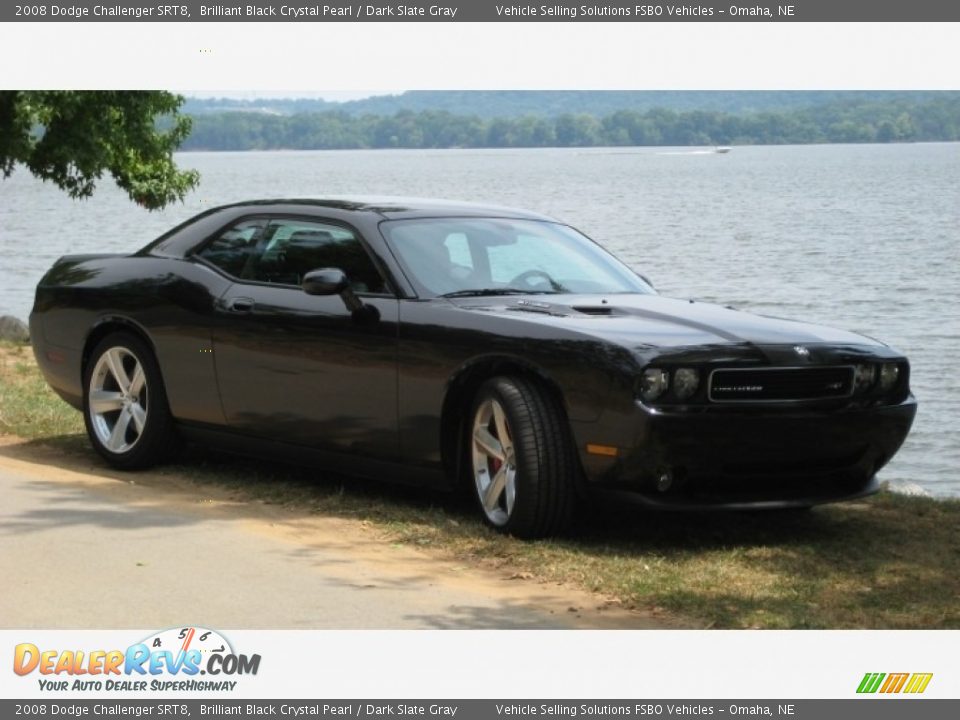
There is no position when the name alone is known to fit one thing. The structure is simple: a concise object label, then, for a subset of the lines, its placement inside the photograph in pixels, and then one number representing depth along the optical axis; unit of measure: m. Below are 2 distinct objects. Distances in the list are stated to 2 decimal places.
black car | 7.49
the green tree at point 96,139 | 20.66
